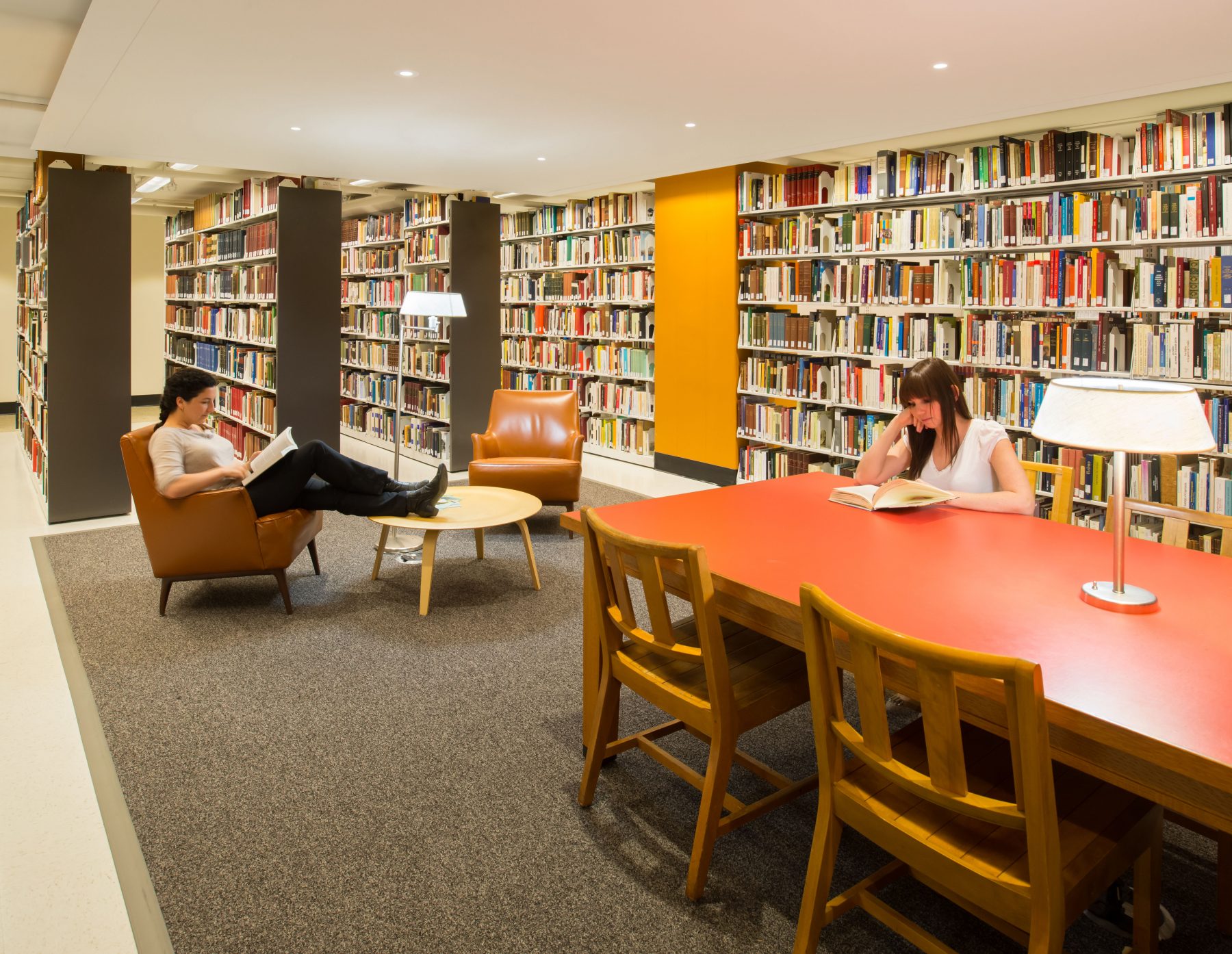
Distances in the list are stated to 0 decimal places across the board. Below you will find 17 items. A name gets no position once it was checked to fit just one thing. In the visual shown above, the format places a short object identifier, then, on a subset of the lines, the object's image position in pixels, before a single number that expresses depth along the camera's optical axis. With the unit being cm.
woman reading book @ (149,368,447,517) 377
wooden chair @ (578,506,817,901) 195
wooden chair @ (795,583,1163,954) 136
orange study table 132
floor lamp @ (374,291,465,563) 488
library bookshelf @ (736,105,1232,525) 417
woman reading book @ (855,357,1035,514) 288
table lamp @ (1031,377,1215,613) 169
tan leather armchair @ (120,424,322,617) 371
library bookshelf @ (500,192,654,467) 762
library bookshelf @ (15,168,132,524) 530
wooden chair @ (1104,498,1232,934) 189
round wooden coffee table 398
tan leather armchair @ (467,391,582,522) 528
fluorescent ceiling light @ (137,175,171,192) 800
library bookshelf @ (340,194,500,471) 723
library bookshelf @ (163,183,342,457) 626
